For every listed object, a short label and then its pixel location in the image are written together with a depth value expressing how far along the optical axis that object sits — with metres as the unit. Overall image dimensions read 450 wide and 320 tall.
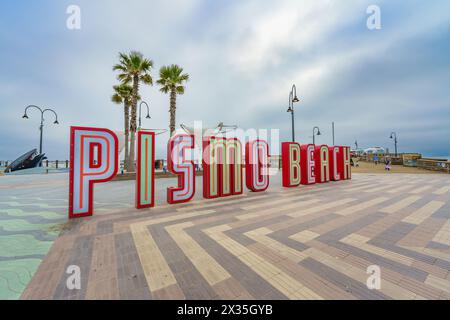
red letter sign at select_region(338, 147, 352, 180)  14.15
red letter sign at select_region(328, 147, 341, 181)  13.36
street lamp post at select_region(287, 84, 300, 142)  14.27
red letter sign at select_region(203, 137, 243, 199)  7.80
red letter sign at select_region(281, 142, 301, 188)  10.52
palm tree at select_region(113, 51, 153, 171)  15.52
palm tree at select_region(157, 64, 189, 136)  17.27
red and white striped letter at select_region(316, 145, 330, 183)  12.33
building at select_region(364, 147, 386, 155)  53.44
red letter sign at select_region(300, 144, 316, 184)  11.44
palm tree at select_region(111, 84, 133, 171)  18.16
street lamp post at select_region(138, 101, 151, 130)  18.23
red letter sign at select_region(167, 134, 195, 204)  6.75
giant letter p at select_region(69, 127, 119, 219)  5.24
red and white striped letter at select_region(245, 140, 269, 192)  9.01
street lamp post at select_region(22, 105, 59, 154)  19.49
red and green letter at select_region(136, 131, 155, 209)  6.23
